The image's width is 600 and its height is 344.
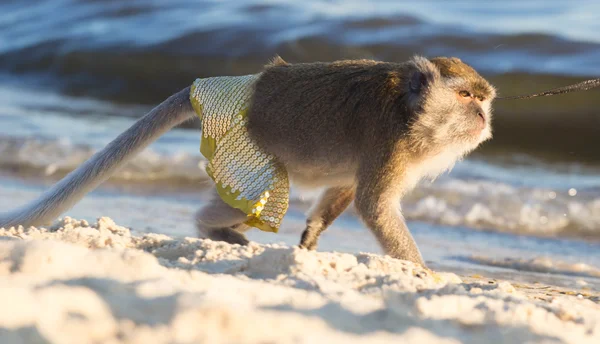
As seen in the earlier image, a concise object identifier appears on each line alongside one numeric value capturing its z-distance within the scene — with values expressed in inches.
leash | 322.3
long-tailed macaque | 335.9
